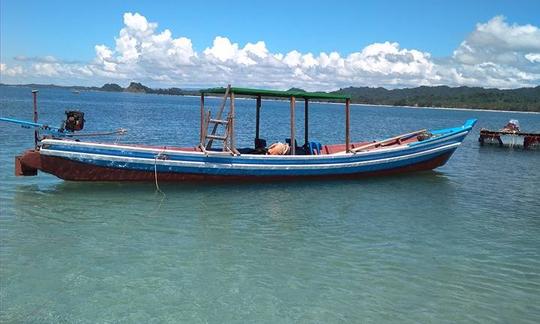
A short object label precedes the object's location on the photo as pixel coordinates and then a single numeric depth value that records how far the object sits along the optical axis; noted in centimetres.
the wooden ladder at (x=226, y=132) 1778
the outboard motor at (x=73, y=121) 1725
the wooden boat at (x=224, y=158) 1636
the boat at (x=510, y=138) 4212
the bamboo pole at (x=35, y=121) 1632
